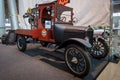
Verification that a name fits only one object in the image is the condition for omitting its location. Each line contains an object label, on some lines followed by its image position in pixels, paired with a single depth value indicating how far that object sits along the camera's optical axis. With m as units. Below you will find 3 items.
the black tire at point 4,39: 3.99
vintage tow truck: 1.63
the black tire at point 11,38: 3.88
